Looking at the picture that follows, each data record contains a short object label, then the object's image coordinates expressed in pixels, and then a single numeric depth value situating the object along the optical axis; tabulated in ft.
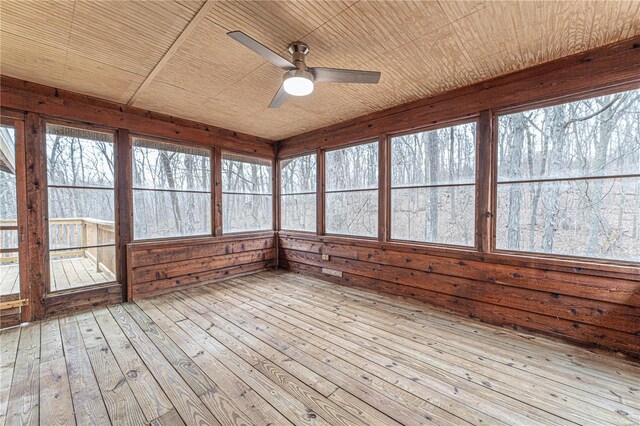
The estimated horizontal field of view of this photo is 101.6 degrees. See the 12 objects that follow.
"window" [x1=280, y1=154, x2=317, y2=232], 15.87
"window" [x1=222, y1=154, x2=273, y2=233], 15.35
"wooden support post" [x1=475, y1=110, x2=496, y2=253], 9.39
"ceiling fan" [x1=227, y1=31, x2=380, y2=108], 6.86
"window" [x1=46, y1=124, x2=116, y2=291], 10.12
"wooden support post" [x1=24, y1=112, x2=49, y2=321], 9.45
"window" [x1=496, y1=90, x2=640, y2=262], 7.33
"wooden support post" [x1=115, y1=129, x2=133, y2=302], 11.50
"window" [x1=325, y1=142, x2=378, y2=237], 13.01
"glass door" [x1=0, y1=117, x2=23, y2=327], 9.08
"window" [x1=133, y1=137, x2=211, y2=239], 12.27
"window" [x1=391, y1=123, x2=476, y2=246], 10.08
